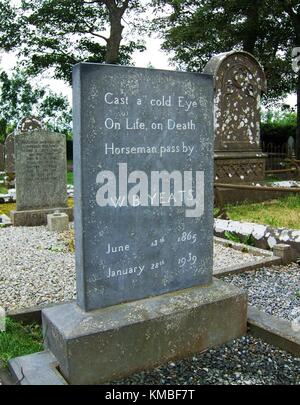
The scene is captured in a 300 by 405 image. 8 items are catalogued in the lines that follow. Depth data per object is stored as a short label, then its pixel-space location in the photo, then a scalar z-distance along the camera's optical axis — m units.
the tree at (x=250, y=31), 16.20
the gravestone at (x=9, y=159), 13.88
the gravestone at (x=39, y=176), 8.28
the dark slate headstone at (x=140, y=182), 2.74
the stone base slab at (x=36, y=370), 2.58
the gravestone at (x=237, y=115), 9.34
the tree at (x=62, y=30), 22.02
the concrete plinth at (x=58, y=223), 7.52
